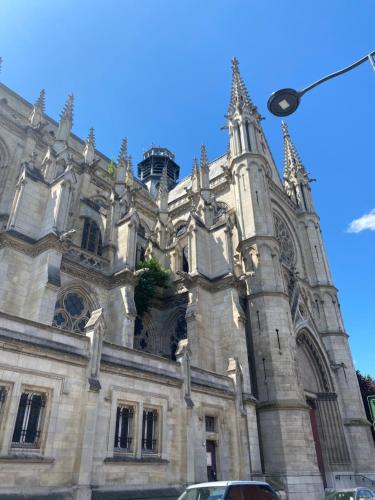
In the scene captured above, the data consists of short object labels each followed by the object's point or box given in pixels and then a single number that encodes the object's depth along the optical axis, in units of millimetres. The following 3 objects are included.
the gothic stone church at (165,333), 9414
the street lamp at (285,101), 6633
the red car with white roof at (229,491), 7137
